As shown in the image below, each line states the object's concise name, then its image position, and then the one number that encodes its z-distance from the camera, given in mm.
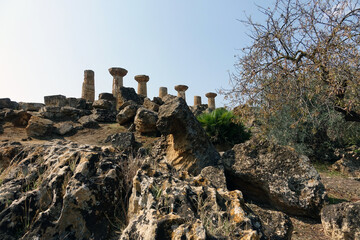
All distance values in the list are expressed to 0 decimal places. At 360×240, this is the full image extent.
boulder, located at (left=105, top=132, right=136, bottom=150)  9820
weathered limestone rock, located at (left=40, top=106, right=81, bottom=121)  15094
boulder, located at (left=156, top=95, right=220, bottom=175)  6465
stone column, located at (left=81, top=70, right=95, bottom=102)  25203
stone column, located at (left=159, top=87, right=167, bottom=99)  29784
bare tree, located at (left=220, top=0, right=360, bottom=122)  6379
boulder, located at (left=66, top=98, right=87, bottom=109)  18031
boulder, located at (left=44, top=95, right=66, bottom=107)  18406
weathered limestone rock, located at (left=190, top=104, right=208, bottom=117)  16859
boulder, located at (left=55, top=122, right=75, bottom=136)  12969
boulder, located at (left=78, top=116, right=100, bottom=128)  13815
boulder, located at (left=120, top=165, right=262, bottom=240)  1885
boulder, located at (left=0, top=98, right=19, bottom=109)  17825
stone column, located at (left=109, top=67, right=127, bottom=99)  25484
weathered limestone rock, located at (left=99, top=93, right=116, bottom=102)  18344
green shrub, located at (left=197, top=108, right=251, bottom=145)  11230
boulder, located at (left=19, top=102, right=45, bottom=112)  18172
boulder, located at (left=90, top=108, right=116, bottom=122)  14891
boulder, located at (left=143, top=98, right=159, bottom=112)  14495
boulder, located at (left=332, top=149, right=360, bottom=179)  9227
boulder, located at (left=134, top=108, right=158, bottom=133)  11672
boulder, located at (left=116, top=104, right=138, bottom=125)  13516
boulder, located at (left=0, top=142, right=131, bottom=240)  2352
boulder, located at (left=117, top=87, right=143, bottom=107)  16312
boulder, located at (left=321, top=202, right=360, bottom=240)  4000
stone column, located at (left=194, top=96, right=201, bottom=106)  31847
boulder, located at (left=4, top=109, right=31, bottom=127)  14148
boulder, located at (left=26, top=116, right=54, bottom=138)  12250
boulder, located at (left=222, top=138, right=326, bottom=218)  5012
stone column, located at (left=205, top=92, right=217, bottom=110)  32359
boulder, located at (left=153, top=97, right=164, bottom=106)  16788
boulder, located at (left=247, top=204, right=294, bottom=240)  3554
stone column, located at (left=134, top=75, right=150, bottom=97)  27195
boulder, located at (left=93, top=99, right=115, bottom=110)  15969
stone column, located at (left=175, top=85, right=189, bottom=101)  31219
